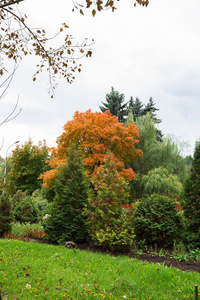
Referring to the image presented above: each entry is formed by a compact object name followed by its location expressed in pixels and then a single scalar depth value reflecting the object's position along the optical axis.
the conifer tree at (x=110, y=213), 6.54
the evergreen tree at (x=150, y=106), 32.03
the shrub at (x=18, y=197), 13.45
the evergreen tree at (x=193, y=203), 6.51
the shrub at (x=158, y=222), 6.82
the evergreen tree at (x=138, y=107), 30.38
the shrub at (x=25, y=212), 11.87
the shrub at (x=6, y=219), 8.68
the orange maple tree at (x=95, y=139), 13.69
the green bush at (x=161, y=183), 15.10
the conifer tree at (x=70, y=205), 7.56
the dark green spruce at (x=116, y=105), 29.03
